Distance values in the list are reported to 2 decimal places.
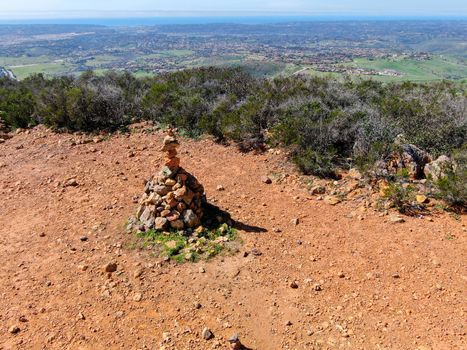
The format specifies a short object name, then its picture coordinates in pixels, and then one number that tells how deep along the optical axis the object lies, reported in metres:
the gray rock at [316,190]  7.81
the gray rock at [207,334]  4.36
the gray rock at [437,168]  7.55
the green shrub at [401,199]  6.86
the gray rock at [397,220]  6.55
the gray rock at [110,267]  5.45
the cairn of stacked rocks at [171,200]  6.26
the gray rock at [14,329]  4.46
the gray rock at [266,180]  8.45
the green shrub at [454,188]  6.73
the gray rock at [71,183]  8.41
